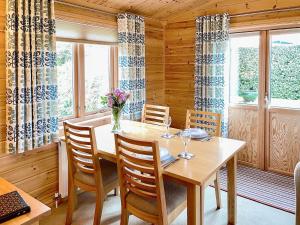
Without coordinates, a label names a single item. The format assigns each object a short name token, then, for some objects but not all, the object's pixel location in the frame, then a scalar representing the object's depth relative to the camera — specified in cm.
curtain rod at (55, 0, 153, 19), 288
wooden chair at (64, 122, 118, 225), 232
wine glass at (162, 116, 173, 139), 268
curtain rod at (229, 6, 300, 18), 327
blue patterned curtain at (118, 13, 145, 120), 352
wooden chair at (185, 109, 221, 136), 274
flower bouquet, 277
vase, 282
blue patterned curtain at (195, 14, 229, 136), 371
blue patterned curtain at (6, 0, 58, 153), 240
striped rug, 297
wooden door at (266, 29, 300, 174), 346
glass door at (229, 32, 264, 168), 374
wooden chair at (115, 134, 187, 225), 187
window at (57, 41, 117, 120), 313
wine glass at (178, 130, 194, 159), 215
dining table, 185
